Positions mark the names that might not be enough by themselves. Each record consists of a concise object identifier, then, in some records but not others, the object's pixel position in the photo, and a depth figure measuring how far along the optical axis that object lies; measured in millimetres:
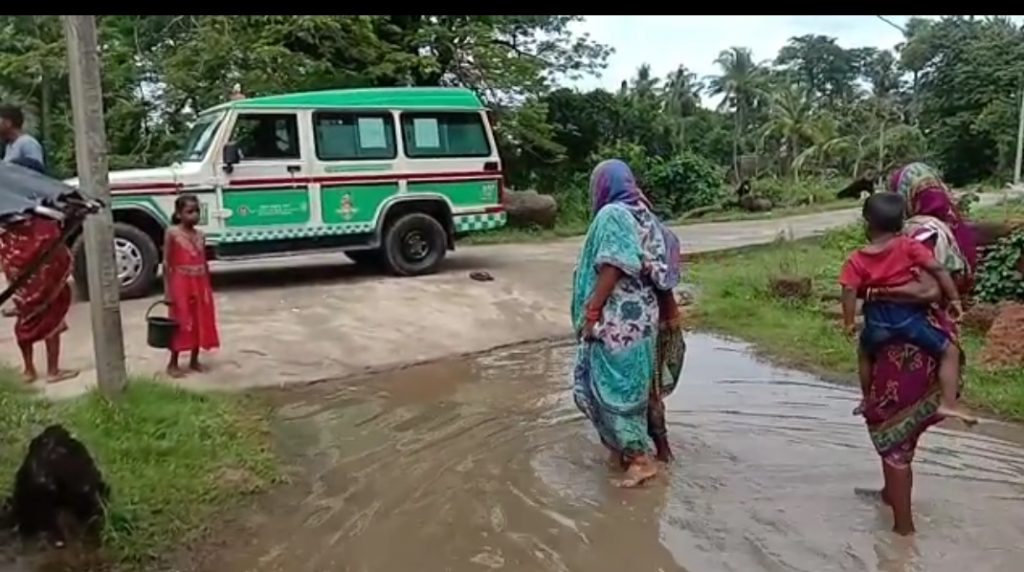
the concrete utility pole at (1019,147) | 20938
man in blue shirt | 6555
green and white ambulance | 9094
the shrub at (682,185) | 22312
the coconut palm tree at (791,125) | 28188
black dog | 3711
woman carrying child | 3570
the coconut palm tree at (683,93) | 34000
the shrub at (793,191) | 24047
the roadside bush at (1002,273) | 7664
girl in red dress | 6297
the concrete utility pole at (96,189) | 5004
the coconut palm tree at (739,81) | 35031
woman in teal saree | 4242
